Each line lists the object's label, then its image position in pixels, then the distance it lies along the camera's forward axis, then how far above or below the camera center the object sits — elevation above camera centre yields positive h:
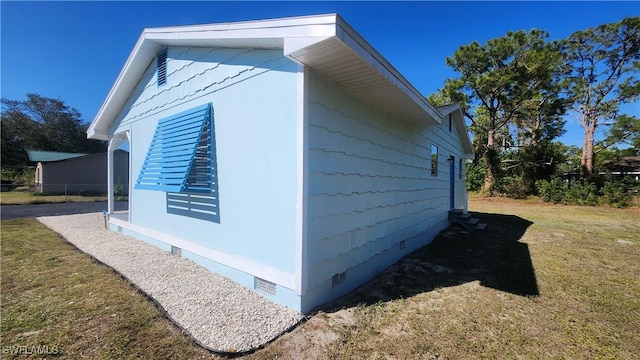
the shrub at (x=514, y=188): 18.56 -0.75
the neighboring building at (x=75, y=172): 19.20 +0.10
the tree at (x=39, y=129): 28.66 +5.35
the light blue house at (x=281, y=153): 3.04 +0.33
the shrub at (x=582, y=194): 15.40 -0.98
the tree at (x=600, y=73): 17.06 +7.24
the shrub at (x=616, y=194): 14.47 -0.89
